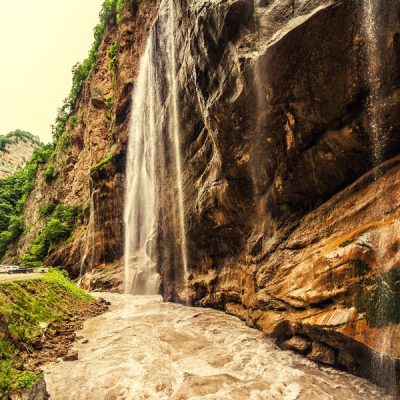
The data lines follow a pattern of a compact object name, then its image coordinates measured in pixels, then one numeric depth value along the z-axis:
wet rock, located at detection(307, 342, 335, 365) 8.55
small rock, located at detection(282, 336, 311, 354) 9.38
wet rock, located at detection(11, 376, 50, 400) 7.52
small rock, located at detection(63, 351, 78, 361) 10.38
